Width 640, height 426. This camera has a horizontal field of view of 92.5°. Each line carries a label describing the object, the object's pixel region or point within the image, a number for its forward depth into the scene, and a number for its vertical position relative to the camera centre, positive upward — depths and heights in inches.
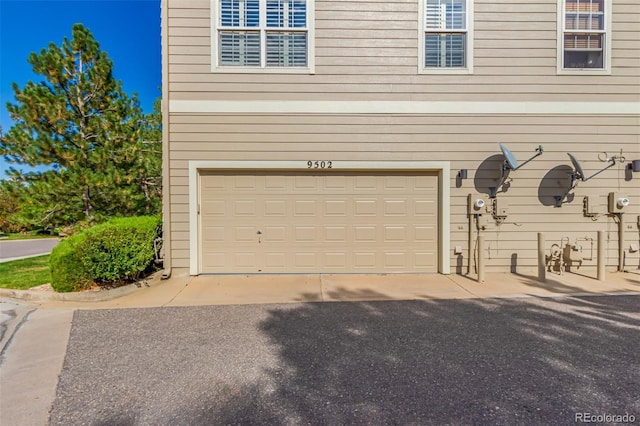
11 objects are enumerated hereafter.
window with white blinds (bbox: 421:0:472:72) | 241.8 +136.4
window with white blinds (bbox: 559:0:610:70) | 242.4 +138.9
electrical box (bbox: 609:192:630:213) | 238.8 +5.4
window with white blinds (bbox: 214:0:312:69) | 240.4 +135.1
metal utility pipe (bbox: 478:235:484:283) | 219.3 -38.6
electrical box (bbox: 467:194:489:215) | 236.2 +2.3
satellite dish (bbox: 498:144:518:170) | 223.0 +36.3
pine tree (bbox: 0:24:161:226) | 246.2 +55.2
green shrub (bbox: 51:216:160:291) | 191.0 -33.8
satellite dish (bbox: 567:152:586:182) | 230.5 +31.4
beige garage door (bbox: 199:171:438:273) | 245.9 -12.9
